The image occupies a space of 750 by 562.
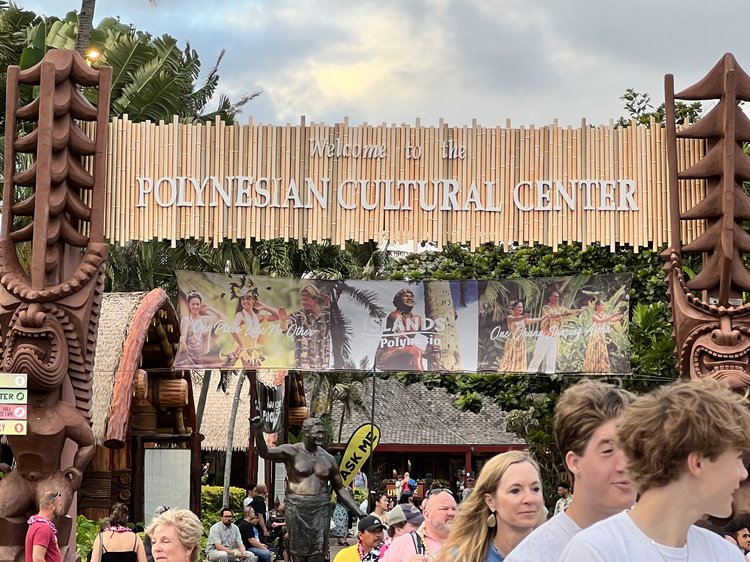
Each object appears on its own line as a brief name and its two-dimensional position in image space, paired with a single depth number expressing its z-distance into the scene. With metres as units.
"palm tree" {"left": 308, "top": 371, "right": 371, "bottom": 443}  35.31
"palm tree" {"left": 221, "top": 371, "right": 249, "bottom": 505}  25.03
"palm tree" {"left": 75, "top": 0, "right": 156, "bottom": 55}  20.86
